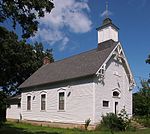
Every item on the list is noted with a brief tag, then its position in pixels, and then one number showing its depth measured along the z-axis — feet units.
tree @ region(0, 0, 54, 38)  41.63
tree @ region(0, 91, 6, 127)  42.92
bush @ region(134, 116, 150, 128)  80.53
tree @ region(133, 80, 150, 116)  98.29
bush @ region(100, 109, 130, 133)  68.64
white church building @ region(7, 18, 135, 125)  72.84
